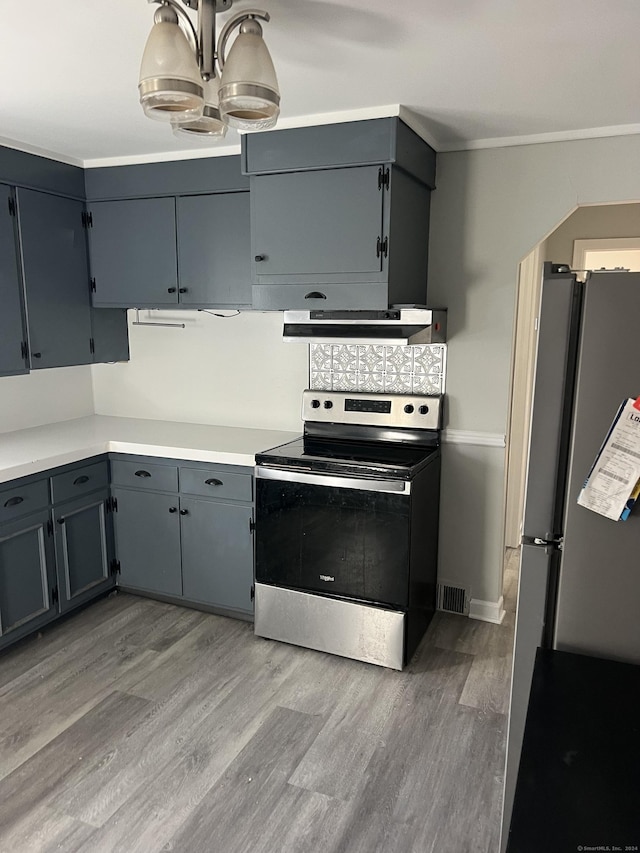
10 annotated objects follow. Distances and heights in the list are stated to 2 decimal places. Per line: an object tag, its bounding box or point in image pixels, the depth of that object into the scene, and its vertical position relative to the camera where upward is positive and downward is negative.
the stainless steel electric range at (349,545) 2.73 -1.02
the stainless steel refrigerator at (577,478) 1.30 -0.36
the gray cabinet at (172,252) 3.18 +0.30
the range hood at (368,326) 2.75 -0.06
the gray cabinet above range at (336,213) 2.59 +0.41
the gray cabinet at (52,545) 2.85 -1.12
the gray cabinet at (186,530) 3.11 -1.10
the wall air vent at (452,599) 3.31 -1.47
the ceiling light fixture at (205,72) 1.51 +0.58
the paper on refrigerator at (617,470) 1.29 -0.32
